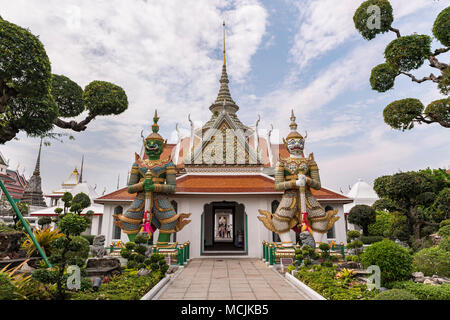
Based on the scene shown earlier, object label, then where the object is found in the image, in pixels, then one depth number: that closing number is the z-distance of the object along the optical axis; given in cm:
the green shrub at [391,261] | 564
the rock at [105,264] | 736
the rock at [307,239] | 836
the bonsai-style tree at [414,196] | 1338
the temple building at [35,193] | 2695
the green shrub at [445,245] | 797
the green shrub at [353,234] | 871
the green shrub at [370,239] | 1631
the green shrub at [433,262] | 680
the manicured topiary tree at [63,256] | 451
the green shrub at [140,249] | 712
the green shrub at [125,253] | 693
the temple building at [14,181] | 2811
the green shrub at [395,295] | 398
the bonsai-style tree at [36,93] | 666
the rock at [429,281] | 612
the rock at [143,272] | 676
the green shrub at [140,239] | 738
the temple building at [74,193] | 1923
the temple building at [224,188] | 1205
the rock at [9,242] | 892
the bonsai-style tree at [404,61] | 760
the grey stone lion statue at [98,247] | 925
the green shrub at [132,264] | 698
